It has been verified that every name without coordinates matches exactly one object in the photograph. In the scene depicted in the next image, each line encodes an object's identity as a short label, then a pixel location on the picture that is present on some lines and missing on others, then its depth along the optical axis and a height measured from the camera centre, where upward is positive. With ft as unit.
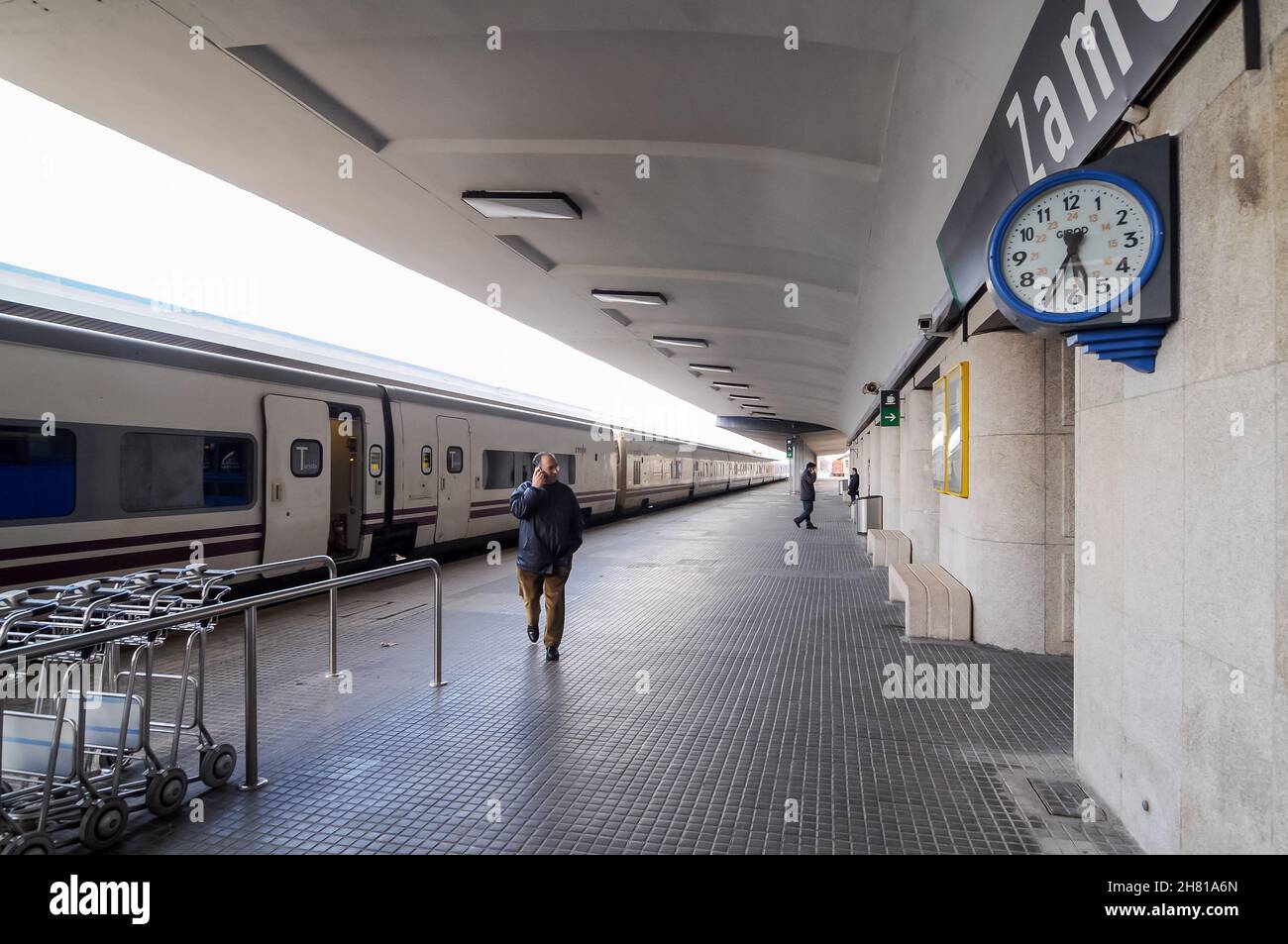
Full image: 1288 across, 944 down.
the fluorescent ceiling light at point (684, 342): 48.55 +8.36
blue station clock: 10.02 +3.02
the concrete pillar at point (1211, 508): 7.77 -0.44
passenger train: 19.70 +0.23
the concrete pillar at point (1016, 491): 22.18 -0.63
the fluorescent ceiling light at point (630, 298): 36.11 +8.39
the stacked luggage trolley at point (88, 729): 10.53 -4.10
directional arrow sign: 42.80 +3.68
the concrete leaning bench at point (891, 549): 39.78 -4.27
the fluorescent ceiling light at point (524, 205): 23.62 +8.50
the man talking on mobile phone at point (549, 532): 21.30 -1.87
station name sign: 9.36 +5.84
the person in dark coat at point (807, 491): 61.46 -1.87
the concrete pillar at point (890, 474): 51.65 -0.29
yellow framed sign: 24.49 +1.31
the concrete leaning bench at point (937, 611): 23.99 -4.59
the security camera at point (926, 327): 26.58 +5.20
